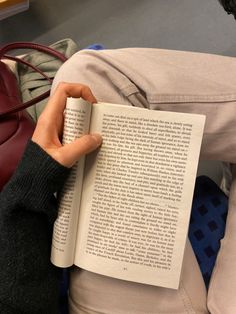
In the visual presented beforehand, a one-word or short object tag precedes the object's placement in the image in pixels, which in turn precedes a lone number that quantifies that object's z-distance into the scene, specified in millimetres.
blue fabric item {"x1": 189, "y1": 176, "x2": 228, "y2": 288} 746
